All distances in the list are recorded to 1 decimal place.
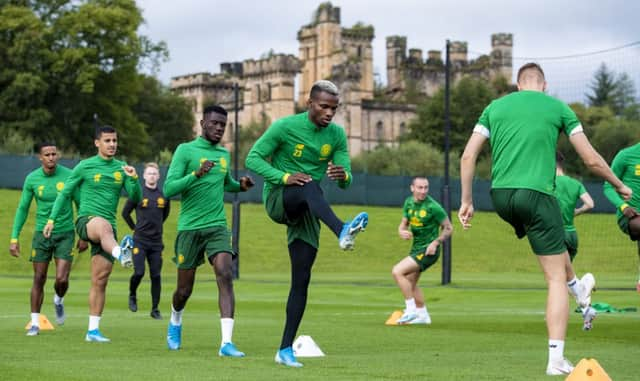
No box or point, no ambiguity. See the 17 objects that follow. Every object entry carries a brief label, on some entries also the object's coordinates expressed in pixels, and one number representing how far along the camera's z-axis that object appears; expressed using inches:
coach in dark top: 861.8
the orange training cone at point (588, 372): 360.5
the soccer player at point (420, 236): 738.8
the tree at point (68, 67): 3481.8
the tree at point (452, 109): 4845.7
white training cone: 498.0
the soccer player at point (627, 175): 592.7
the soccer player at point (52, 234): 647.8
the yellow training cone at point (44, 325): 645.3
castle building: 5925.2
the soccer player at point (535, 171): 415.5
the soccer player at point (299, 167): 446.9
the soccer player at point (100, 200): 583.5
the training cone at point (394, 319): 723.4
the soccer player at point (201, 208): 518.5
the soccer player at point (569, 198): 730.2
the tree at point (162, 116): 4975.4
